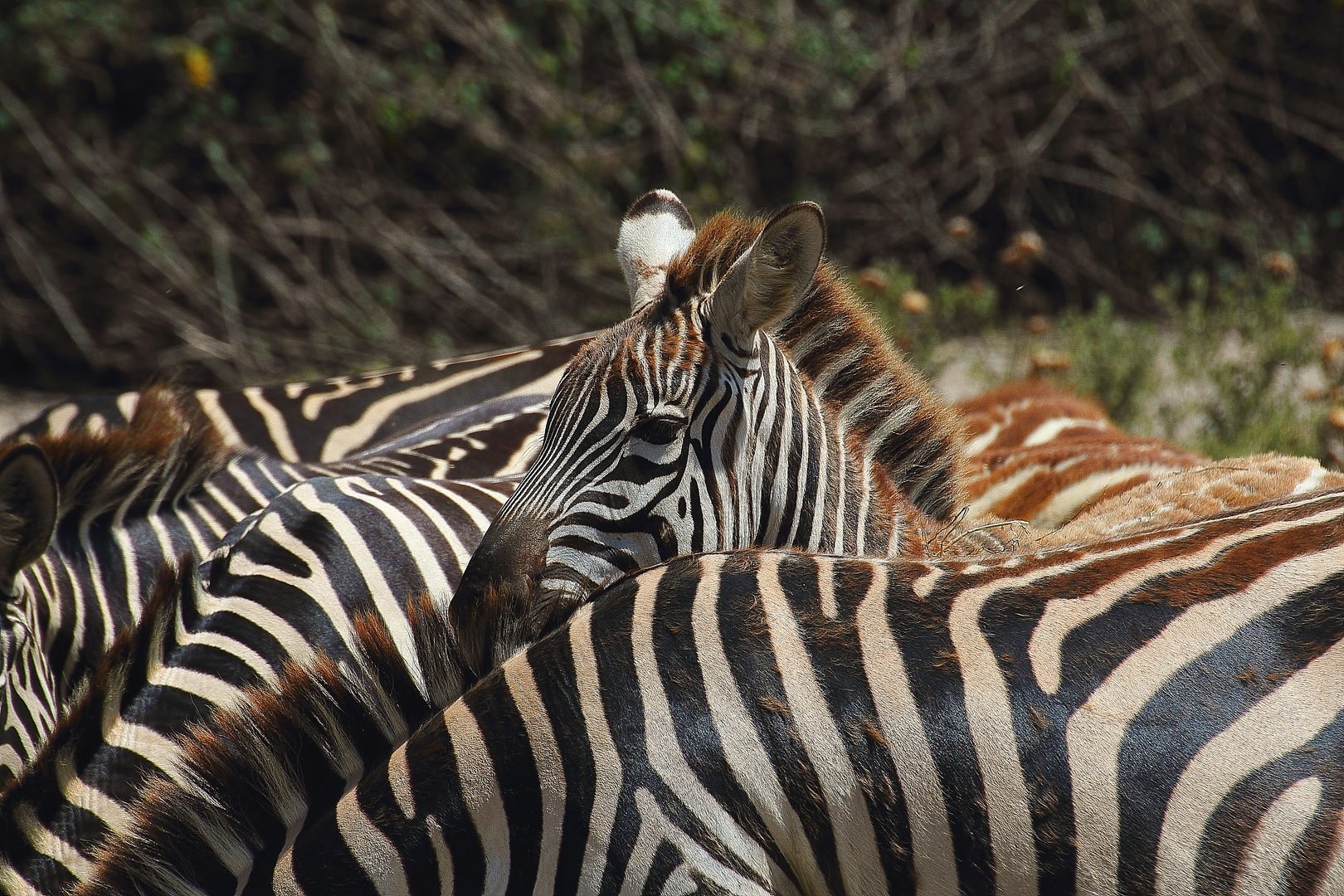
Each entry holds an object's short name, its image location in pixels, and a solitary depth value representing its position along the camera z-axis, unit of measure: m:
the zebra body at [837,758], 15.20
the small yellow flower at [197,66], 31.34
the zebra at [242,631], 15.28
